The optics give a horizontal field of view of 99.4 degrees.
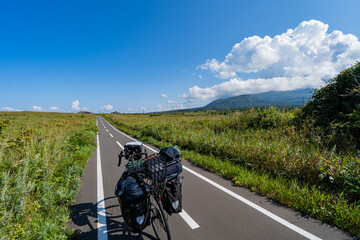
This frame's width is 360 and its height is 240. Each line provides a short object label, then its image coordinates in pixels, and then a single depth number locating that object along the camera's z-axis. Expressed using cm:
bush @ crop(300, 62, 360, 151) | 507
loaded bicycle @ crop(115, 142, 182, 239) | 201
